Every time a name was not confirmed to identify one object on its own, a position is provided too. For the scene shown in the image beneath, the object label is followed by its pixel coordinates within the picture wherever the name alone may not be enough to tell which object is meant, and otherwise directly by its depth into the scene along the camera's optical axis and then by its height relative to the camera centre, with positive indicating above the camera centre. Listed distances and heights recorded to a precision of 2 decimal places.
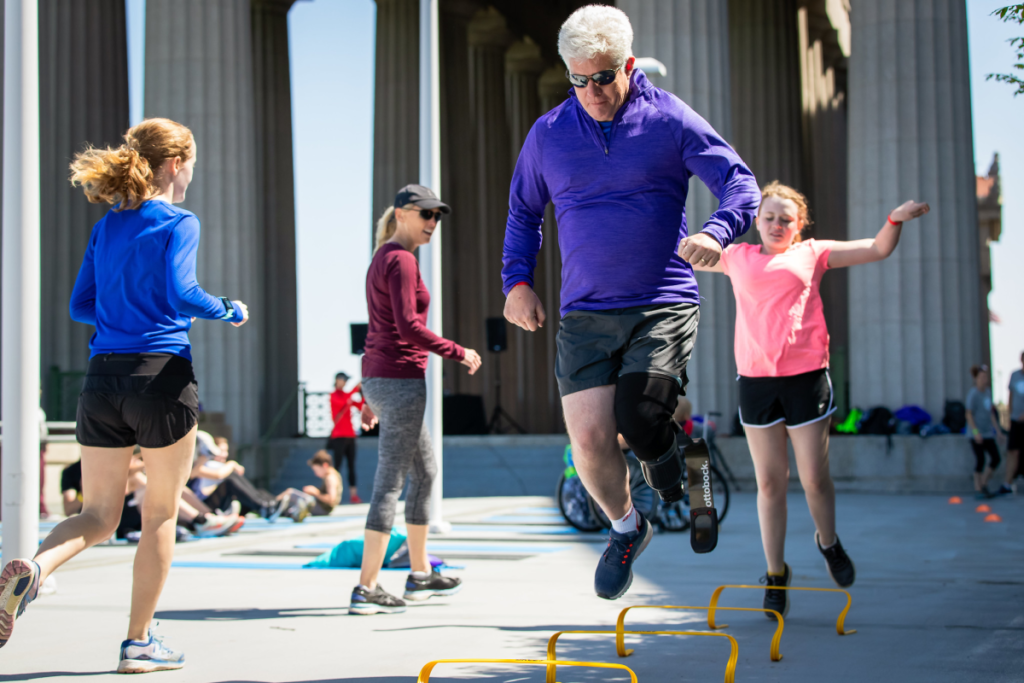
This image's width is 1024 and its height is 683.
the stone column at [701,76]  20.61 +5.41
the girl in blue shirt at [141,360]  4.11 +0.03
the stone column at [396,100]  31.41 +7.71
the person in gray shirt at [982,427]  15.84 -1.12
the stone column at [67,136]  22.59 +5.21
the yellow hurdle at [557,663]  3.57 -1.03
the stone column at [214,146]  21.52 +4.44
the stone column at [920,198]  19.88 +2.87
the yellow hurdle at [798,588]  4.86 -1.17
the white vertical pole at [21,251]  6.56 +0.74
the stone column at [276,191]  30.64 +5.07
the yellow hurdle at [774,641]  4.30 -1.15
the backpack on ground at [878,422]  19.31 -1.21
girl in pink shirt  5.33 -0.04
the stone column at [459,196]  35.06 +5.75
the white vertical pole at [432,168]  10.90 +2.00
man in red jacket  18.72 -1.02
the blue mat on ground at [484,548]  9.67 -1.70
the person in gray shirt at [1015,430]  14.86 -1.10
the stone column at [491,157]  39.22 +7.64
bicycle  10.40 -1.50
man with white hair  3.78 +0.40
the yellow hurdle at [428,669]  3.34 -0.96
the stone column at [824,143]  38.03 +8.05
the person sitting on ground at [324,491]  14.72 -1.74
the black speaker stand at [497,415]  29.85 -1.50
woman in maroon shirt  5.89 -0.10
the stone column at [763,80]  32.34 +8.34
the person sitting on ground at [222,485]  12.32 -1.40
